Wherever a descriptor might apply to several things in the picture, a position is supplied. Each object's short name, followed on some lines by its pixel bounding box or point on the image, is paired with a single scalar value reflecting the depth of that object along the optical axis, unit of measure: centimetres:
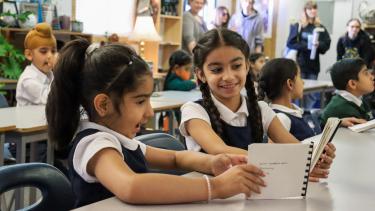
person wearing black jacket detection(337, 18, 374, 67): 751
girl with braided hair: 180
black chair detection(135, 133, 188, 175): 168
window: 630
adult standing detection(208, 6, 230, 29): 740
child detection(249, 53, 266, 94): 544
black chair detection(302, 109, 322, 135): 320
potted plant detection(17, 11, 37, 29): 514
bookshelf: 732
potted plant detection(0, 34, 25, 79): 499
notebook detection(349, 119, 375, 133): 232
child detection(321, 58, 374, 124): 293
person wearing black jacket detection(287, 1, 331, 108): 718
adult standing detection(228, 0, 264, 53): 750
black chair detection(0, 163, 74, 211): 128
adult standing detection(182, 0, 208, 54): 707
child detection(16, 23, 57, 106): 337
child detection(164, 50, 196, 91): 488
